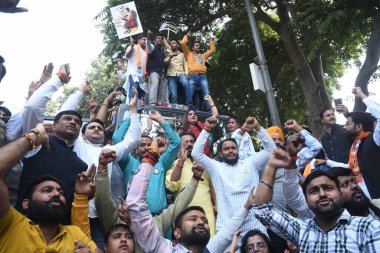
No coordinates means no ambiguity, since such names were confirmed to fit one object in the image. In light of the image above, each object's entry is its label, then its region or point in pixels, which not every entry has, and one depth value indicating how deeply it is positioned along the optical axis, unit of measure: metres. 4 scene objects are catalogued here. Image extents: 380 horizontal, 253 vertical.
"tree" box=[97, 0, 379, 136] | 8.56
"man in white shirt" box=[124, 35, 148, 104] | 8.89
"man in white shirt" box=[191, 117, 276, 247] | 4.61
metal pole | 7.25
